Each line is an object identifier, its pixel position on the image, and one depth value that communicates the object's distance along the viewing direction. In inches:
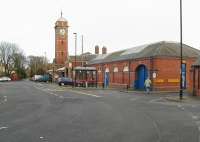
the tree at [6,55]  3329.4
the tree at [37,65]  3518.0
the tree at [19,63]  3397.6
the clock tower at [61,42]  2915.9
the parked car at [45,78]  2521.0
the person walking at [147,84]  1025.5
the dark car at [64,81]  1658.7
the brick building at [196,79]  881.1
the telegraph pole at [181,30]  785.5
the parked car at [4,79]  2860.1
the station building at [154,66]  1198.5
